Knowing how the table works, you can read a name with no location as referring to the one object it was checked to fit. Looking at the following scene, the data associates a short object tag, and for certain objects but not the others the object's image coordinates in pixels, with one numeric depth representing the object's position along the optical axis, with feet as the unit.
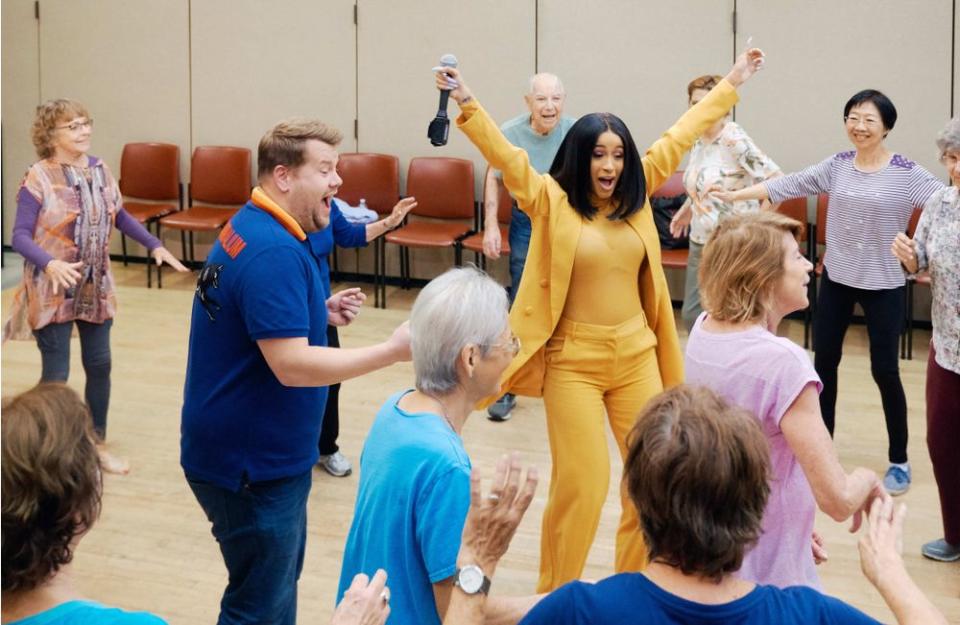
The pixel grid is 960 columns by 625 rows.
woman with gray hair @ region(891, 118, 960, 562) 13.05
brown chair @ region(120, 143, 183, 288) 28.53
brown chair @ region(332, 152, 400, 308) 26.58
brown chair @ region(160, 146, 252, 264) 27.61
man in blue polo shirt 9.12
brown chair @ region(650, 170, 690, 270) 22.81
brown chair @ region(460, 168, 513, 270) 24.22
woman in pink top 8.05
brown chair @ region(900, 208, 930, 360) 21.86
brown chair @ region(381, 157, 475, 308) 25.86
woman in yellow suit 11.89
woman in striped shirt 15.72
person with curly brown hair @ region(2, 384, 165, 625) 5.47
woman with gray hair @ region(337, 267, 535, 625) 6.75
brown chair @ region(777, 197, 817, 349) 23.65
